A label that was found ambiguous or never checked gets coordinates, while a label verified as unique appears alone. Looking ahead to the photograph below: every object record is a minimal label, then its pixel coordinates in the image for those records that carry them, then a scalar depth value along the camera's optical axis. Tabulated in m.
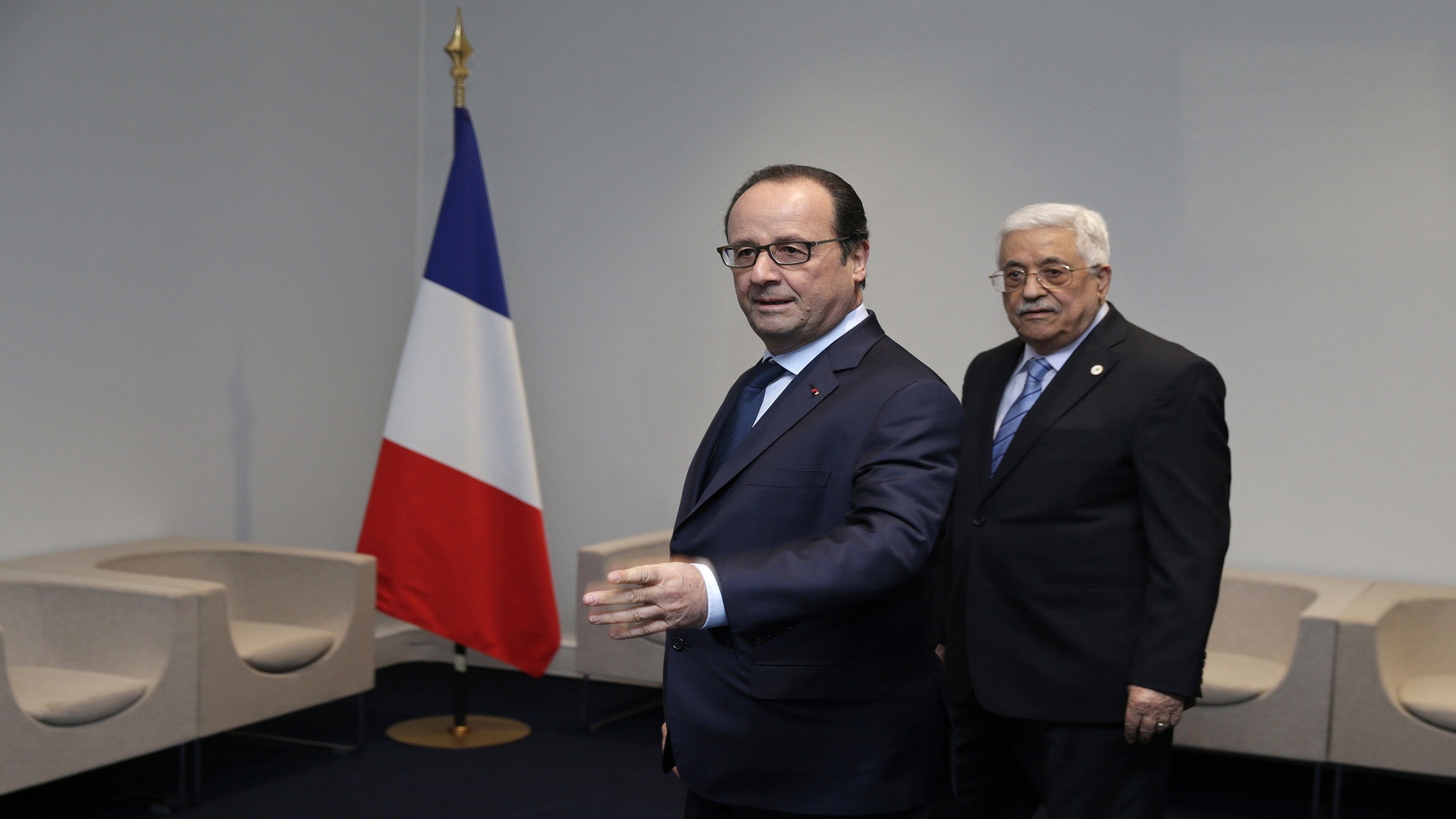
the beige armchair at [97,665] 3.49
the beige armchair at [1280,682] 3.92
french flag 4.70
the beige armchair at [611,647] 4.85
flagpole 4.73
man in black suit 2.45
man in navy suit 1.67
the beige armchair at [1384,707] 3.78
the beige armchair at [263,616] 3.91
